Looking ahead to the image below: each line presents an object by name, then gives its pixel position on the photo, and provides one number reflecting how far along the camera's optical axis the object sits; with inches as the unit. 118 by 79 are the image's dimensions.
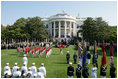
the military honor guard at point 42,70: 412.8
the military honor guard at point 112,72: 432.8
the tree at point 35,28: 1658.5
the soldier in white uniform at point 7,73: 383.9
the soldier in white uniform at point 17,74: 384.8
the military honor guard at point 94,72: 420.2
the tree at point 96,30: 1386.7
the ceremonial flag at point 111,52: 476.0
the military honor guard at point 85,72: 424.8
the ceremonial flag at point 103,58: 471.3
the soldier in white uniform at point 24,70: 424.5
